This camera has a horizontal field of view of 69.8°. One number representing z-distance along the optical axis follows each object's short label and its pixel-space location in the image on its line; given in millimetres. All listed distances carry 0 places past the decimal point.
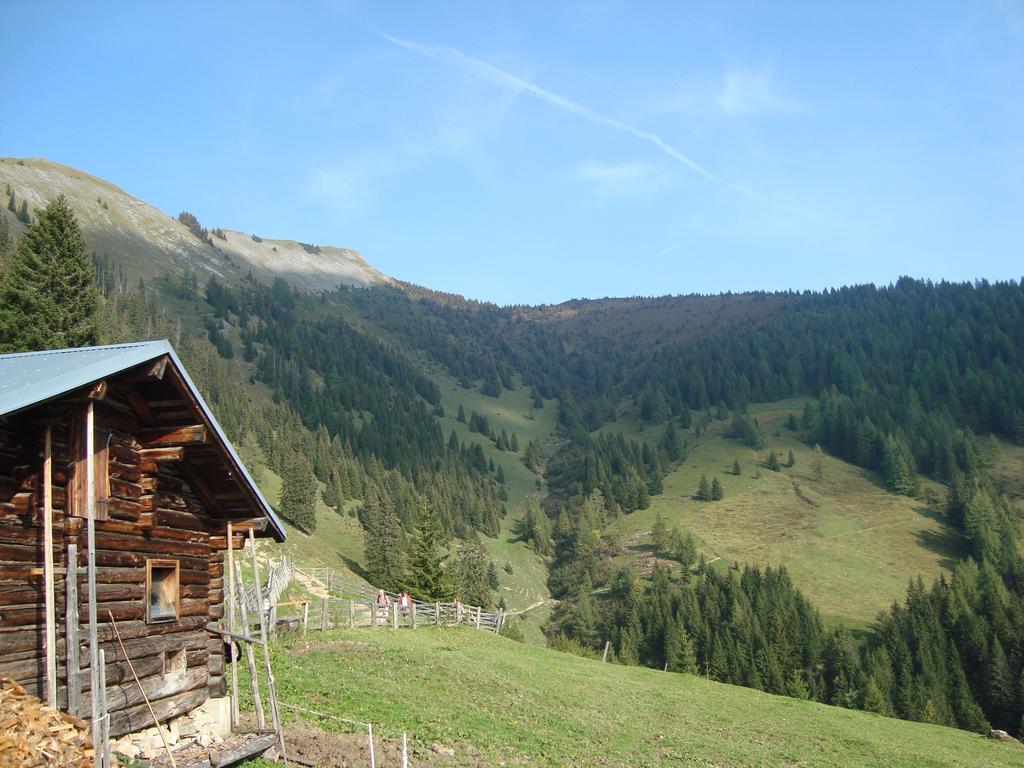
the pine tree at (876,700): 69031
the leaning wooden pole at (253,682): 14763
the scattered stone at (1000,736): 39375
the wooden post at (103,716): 10008
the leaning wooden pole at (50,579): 10289
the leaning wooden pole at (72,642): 10492
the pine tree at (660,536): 125062
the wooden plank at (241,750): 12875
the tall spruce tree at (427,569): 55688
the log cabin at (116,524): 10562
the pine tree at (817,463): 153375
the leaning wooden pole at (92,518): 10586
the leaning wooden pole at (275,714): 14781
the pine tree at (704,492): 146125
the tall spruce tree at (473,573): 78044
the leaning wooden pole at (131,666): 11800
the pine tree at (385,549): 75312
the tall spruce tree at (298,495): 85812
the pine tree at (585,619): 100750
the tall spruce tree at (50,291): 39094
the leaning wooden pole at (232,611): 15016
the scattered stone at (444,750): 17891
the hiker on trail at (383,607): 40844
